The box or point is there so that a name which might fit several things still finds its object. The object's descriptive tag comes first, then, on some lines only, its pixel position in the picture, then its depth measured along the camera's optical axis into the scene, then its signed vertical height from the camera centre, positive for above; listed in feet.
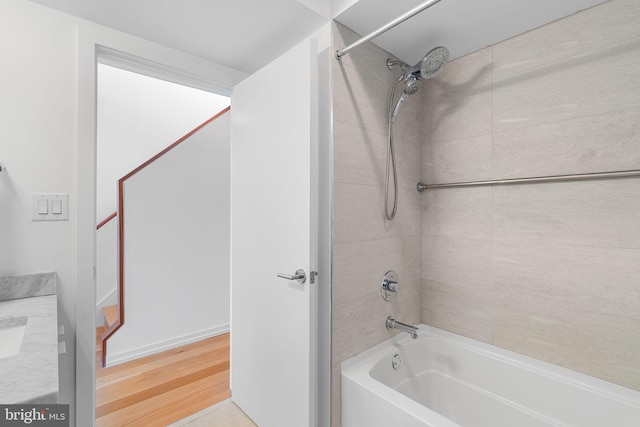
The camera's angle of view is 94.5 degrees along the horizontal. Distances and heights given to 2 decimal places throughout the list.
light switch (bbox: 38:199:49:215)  4.18 +0.14
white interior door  4.41 -0.39
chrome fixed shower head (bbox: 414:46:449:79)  4.46 +2.38
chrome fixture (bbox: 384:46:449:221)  4.54 +2.26
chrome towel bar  3.95 +0.57
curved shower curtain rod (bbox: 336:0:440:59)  3.43 +2.46
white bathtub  3.97 -2.67
